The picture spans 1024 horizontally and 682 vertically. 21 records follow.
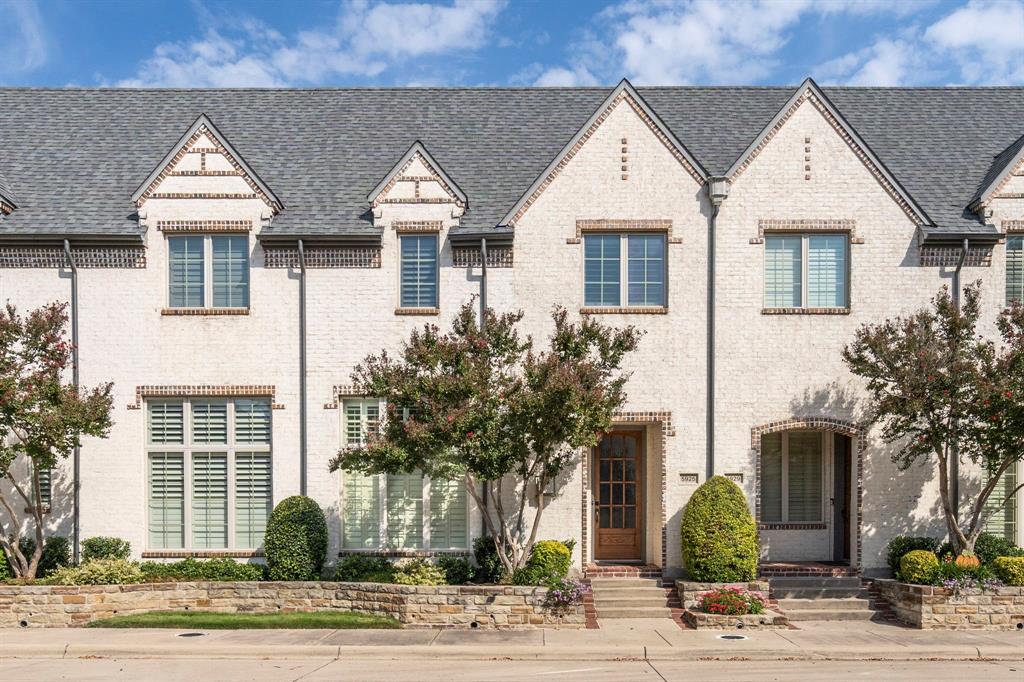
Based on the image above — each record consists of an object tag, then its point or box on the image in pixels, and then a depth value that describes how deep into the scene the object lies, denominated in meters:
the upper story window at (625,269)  15.45
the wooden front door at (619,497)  15.84
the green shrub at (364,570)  14.48
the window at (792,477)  16.06
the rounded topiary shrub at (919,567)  13.64
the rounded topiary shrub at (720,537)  13.87
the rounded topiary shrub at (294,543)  14.39
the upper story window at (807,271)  15.41
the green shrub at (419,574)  13.89
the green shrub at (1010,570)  13.55
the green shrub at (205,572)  14.64
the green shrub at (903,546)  14.68
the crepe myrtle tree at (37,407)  13.34
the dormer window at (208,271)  15.58
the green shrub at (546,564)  13.62
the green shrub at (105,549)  14.88
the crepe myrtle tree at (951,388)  13.23
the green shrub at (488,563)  14.29
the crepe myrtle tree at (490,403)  12.82
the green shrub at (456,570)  14.32
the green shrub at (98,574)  13.80
